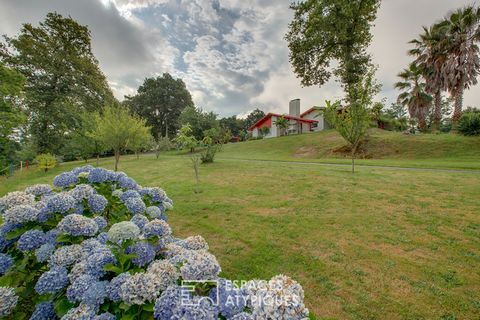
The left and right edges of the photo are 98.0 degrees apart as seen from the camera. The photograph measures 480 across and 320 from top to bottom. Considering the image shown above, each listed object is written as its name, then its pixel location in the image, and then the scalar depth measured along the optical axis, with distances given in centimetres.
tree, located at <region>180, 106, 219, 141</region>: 3706
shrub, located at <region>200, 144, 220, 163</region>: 1875
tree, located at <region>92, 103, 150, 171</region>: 1522
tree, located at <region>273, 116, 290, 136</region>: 4166
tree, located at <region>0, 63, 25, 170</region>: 1429
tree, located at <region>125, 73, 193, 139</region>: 5275
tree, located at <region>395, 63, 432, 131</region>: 2690
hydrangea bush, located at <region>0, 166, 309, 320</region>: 127
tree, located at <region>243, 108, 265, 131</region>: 7000
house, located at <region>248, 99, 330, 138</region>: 4328
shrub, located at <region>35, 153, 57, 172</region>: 1817
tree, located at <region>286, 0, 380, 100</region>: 2319
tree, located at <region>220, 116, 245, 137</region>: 6328
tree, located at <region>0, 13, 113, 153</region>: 2117
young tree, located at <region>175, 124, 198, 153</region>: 1034
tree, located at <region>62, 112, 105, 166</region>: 2148
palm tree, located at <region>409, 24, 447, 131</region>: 2321
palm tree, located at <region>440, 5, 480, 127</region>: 2108
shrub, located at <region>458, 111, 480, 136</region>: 1984
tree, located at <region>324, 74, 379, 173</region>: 1133
